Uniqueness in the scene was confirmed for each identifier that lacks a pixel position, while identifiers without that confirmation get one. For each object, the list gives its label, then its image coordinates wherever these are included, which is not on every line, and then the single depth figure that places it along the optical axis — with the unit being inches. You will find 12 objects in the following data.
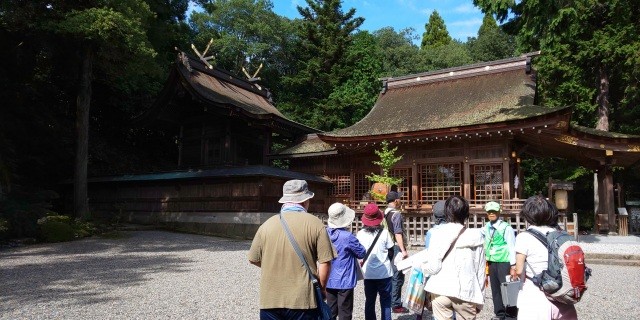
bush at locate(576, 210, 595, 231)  934.4
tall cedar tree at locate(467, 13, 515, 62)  1567.4
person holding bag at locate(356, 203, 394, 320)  177.0
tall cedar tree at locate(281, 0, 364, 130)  1227.2
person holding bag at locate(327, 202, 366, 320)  157.6
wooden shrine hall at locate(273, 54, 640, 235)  554.6
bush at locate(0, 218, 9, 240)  446.3
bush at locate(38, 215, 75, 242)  493.0
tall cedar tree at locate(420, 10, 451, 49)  1929.1
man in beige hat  115.1
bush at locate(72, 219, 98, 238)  527.3
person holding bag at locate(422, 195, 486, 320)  136.0
